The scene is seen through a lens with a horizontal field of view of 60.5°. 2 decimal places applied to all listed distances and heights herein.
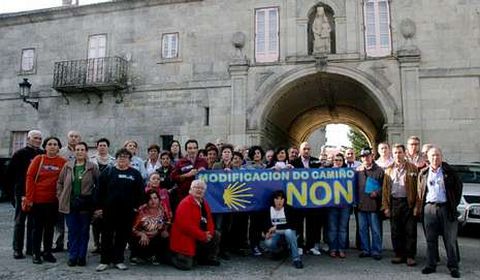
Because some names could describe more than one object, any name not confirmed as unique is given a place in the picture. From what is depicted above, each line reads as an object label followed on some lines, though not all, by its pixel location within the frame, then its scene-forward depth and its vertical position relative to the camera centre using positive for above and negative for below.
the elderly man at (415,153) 6.86 +0.50
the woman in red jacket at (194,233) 6.22 -0.83
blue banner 7.39 -0.13
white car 9.20 -0.50
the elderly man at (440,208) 6.01 -0.38
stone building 13.62 +4.10
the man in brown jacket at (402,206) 6.56 -0.39
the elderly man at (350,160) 8.07 +0.42
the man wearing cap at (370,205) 7.05 -0.41
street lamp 16.27 +3.49
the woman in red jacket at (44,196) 6.49 -0.30
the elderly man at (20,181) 6.89 -0.07
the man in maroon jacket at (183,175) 7.07 +0.07
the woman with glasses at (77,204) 6.34 -0.41
